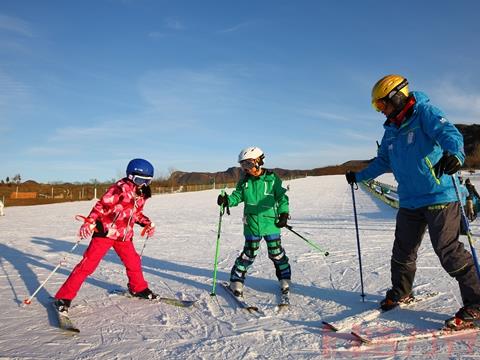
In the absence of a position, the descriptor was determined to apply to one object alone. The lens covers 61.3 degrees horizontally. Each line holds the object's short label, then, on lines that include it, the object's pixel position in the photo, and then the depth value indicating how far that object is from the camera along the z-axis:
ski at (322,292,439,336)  3.54
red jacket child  4.19
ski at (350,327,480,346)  3.23
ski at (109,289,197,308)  4.46
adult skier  3.40
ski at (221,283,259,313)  4.19
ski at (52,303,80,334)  3.68
